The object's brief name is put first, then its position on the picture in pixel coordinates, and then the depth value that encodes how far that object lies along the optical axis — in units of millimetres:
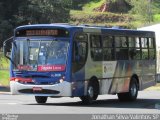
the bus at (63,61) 22938
